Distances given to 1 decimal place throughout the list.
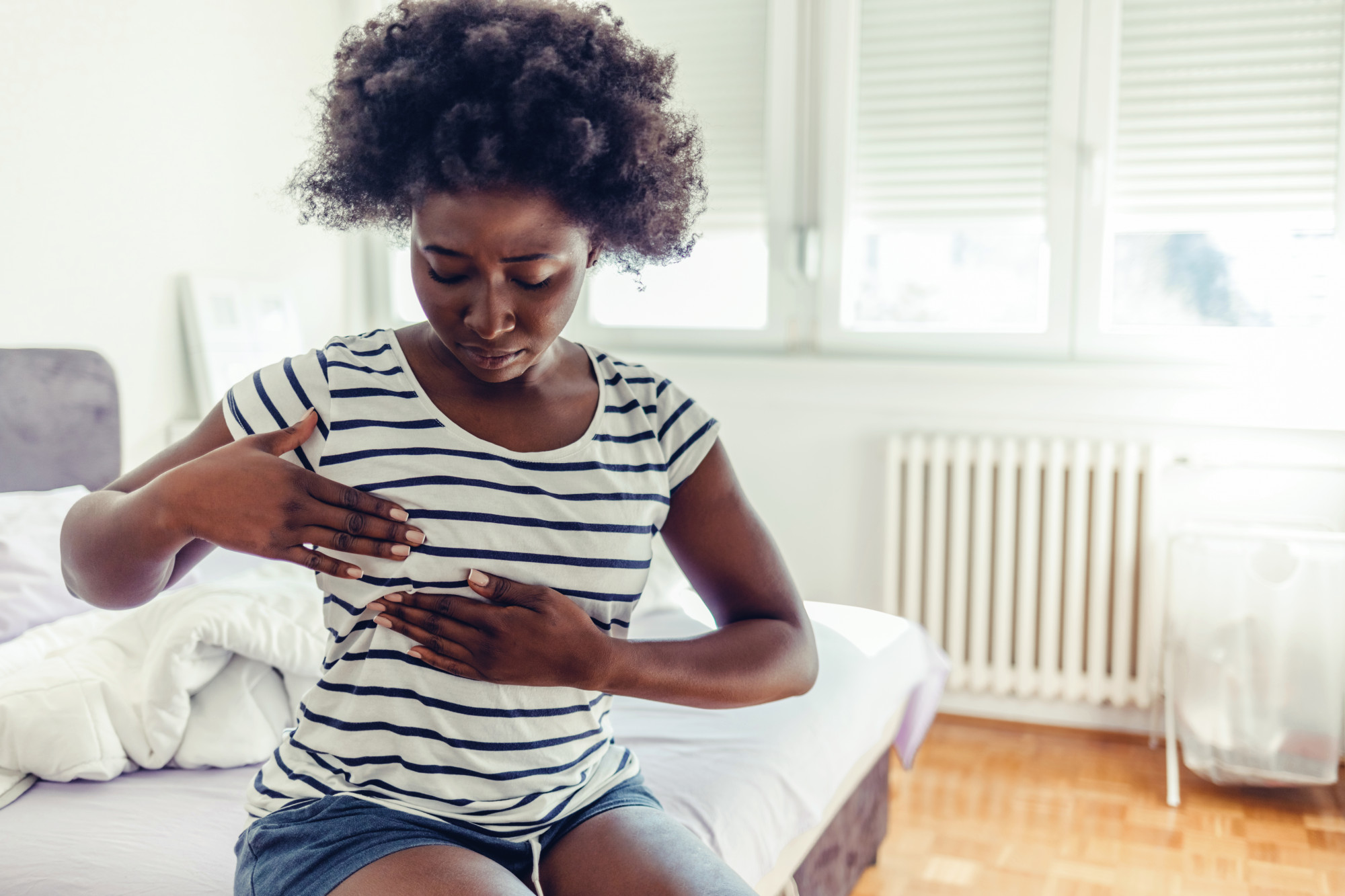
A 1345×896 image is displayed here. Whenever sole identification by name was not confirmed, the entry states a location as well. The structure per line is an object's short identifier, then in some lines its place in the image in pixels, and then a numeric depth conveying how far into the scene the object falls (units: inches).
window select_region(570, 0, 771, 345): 117.8
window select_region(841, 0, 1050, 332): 107.5
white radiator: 103.8
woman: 32.9
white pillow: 67.2
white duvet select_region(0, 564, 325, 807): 51.8
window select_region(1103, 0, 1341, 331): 98.8
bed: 46.2
